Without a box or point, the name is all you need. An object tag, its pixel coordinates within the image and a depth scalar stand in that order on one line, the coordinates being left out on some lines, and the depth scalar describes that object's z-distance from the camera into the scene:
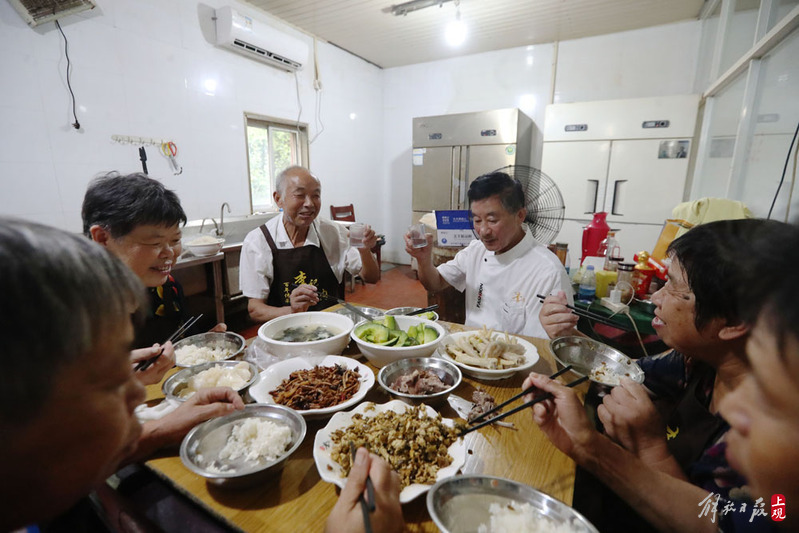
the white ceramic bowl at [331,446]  0.84
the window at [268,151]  5.42
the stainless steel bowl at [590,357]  1.44
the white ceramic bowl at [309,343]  1.47
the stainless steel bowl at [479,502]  0.76
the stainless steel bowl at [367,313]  2.00
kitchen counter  3.59
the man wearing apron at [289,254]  2.50
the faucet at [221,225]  4.60
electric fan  2.72
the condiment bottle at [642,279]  2.54
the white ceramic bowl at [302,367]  1.12
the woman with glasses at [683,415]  0.92
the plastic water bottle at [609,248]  2.83
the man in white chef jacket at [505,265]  2.12
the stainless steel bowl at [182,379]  1.21
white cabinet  4.95
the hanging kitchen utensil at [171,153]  4.15
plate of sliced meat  1.39
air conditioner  4.46
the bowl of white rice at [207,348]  1.51
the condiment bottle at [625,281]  2.43
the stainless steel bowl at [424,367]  1.18
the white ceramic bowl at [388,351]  1.40
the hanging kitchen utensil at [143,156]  3.90
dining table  0.81
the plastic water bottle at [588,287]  2.60
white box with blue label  2.95
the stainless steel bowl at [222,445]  0.84
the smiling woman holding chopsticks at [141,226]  1.41
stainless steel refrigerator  5.88
